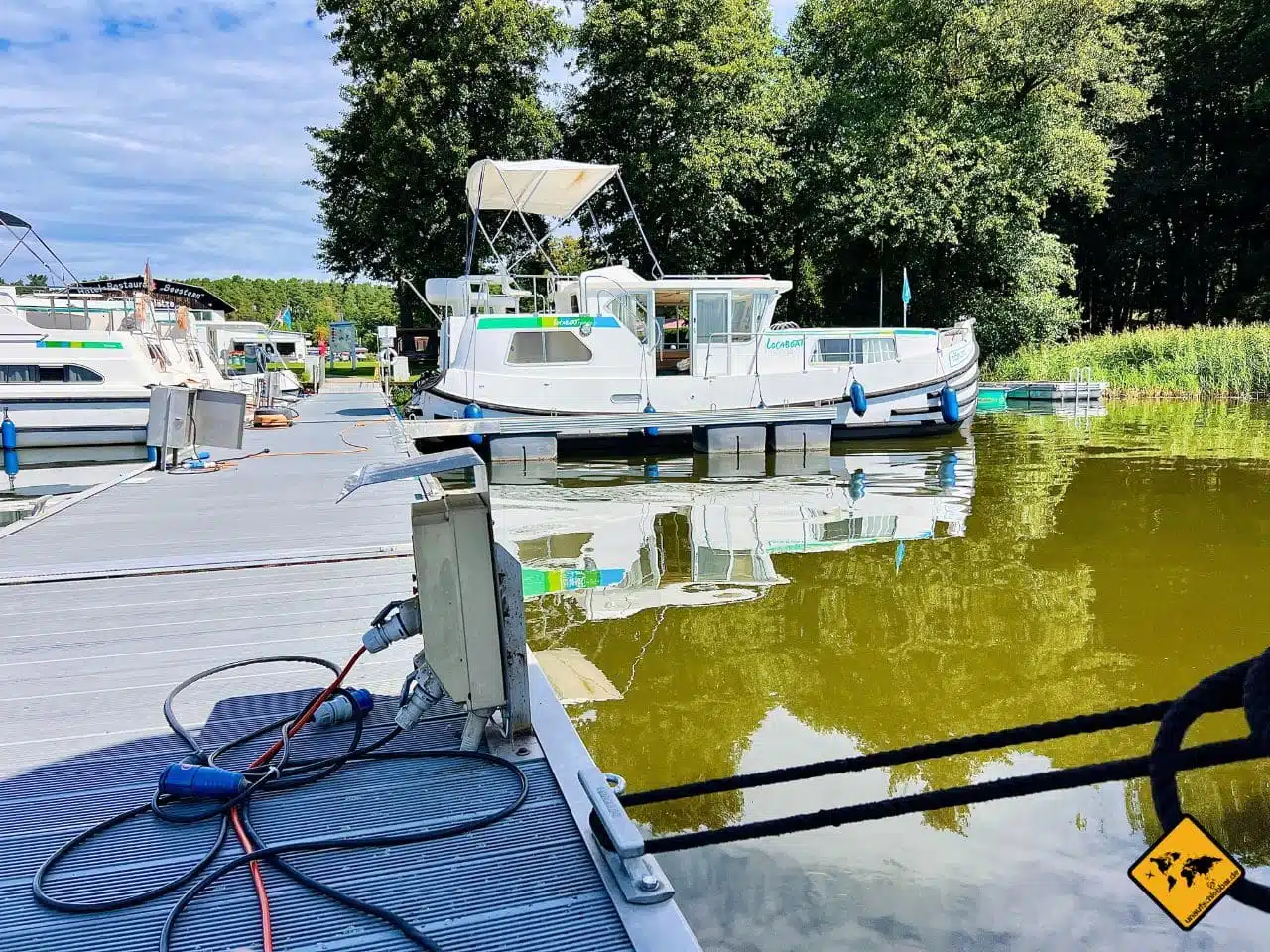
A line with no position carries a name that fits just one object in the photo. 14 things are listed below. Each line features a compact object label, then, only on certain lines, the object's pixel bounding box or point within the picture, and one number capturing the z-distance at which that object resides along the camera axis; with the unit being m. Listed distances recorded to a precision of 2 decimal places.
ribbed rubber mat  2.09
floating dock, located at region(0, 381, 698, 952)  2.13
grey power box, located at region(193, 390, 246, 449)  9.47
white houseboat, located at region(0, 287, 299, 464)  16.11
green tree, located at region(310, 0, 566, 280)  25.62
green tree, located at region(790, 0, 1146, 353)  26.25
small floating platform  24.75
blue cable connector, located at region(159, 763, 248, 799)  2.62
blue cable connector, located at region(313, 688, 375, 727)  3.09
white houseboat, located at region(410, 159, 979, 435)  15.86
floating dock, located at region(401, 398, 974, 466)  14.84
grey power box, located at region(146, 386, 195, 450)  9.44
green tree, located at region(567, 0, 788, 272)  26.27
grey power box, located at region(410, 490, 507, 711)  2.70
